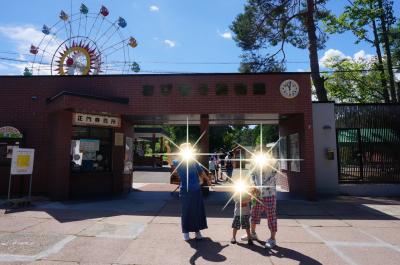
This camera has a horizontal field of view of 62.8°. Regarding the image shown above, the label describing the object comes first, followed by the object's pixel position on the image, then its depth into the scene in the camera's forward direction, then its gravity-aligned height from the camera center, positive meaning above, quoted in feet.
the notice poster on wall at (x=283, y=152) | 47.32 +2.09
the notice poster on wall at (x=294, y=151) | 41.11 +2.03
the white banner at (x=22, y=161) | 32.30 +0.05
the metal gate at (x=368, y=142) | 44.96 +3.49
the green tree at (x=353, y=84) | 94.17 +24.73
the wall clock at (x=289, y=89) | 38.47 +9.04
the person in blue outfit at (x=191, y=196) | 20.39 -1.98
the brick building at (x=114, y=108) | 38.06 +6.63
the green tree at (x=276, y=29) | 67.67 +29.44
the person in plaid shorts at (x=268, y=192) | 19.27 -1.56
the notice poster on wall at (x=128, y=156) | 42.70 +1.02
